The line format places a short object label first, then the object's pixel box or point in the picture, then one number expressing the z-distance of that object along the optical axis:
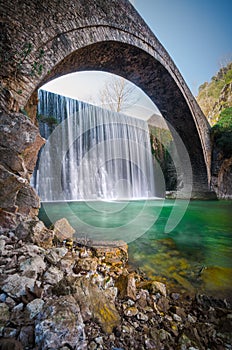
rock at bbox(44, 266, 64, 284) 1.24
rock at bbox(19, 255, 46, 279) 1.22
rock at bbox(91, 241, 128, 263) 2.20
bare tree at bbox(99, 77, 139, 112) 17.50
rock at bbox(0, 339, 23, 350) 0.73
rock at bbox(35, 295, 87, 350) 0.76
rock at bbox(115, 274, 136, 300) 1.37
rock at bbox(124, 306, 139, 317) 1.18
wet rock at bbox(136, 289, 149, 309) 1.30
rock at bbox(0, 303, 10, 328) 0.86
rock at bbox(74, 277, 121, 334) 1.01
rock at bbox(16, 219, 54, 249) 1.83
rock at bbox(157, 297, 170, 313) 1.32
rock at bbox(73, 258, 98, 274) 1.66
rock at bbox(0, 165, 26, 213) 2.15
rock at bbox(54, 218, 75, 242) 2.63
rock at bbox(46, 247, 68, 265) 1.52
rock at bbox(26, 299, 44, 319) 0.91
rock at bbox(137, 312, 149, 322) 1.15
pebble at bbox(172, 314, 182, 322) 1.21
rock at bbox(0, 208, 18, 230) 2.10
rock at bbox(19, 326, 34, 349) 0.78
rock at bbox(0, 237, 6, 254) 1.47
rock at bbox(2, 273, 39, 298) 1.03
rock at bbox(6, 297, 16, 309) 0.96
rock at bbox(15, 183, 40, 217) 2.52
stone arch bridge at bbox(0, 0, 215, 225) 2.38
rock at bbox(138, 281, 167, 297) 1.51
